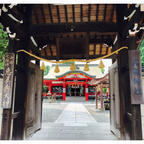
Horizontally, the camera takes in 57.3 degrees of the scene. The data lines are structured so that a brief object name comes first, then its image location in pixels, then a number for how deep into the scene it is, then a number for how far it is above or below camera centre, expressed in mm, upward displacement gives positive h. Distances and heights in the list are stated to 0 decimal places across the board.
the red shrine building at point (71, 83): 19766 +249
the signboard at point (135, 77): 2686 +163
